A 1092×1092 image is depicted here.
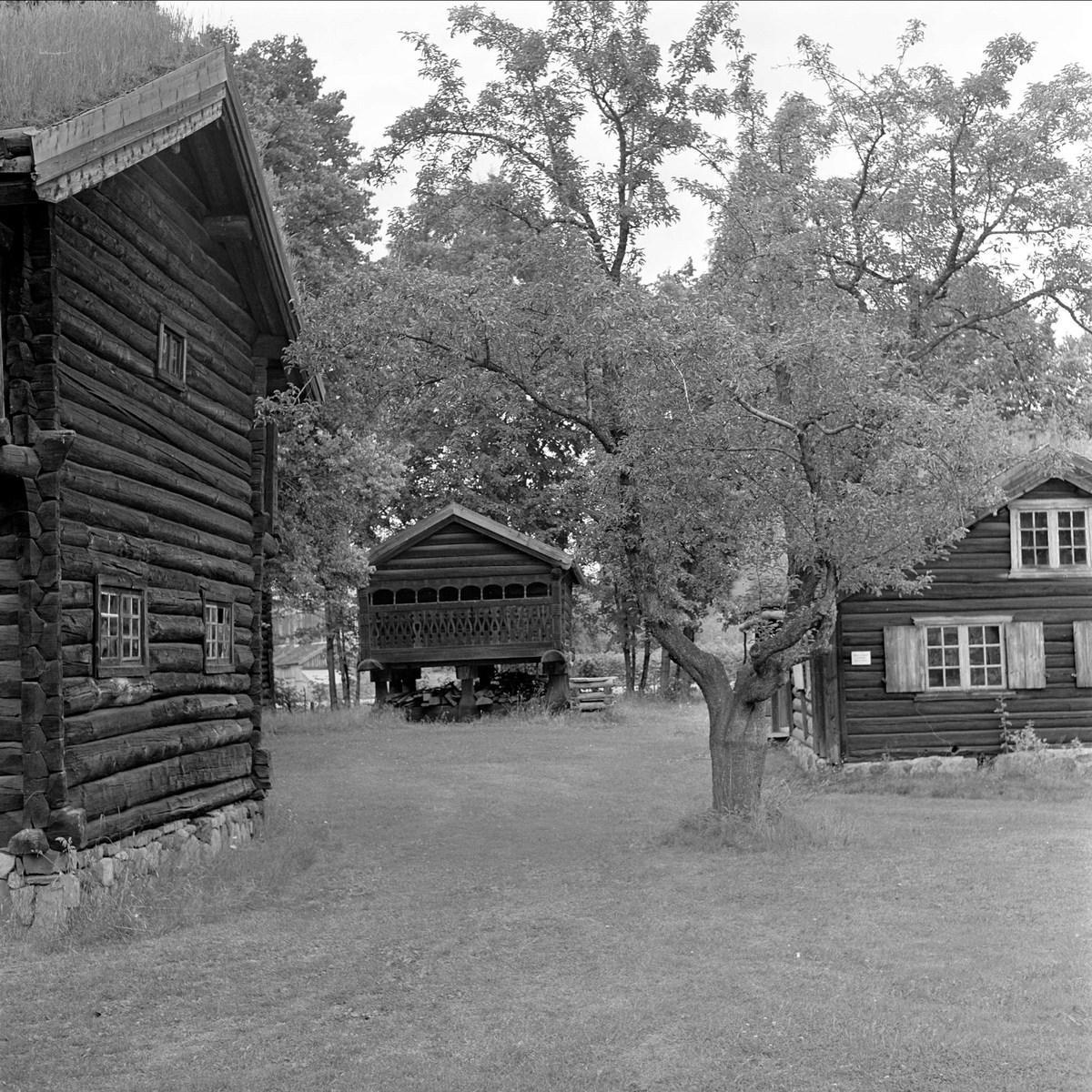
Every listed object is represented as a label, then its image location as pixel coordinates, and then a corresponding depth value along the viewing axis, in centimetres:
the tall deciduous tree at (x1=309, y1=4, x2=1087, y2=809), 1295
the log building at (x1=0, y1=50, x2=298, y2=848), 976
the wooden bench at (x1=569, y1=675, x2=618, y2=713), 3297
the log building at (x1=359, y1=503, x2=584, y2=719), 3288
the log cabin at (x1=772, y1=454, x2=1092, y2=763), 2047
